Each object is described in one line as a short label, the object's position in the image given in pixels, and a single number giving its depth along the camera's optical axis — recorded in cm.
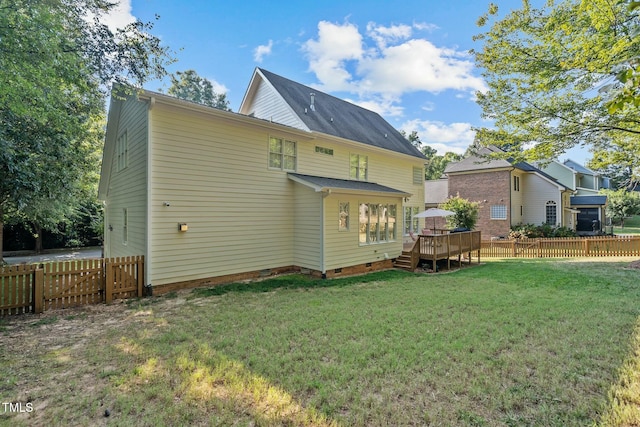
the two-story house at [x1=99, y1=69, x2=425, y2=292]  824
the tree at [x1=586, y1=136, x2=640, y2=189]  1043
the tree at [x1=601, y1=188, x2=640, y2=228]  3291
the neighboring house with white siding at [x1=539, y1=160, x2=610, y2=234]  2576
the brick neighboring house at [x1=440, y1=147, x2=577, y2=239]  2211
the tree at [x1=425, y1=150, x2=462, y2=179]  4556
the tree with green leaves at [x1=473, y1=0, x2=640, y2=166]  726
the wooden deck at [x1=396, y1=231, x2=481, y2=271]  1235
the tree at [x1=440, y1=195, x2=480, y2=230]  1872
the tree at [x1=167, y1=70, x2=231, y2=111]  3862
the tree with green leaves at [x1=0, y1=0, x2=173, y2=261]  584
